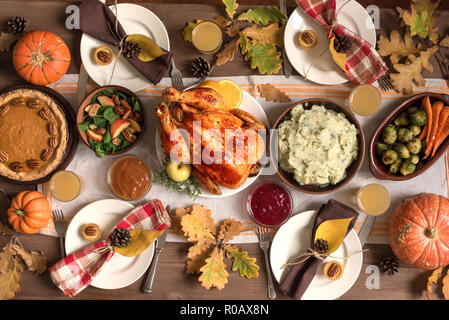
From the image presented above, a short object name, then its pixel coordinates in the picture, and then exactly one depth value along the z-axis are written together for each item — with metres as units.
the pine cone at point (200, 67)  2.64
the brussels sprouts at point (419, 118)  2.56
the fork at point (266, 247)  2.66
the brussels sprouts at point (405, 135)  2.57
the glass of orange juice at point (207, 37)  2.65
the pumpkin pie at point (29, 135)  2.56
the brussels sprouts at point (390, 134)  2.60
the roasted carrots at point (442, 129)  2.54
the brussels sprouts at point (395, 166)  2.59
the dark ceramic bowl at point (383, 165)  2.53
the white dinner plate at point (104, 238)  2.62
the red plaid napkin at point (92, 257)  2.59
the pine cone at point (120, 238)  2.57
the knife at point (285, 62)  2.72
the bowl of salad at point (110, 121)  2.55
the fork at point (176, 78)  2.70
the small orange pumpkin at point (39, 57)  2.57
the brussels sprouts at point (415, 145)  2.56
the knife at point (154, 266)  2.64
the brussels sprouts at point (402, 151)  2.56
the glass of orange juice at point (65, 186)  2.57
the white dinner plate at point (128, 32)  2.65
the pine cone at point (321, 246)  2.60
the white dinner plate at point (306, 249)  2.63
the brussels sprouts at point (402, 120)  2.63
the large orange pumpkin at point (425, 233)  2.54
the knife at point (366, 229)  2.70
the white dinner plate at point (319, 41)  2.67
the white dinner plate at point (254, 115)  2.62
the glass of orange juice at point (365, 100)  2.64
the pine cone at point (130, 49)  2.61
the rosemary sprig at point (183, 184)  2.63
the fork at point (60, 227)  2.68
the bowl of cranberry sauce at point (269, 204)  2.63
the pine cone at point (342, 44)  2.62
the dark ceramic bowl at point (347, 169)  2.56
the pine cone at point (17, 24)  2.65
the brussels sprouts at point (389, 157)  2.56
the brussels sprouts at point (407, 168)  2.56
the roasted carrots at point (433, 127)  2.54
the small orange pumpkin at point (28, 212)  2.55
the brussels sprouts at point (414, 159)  2.56
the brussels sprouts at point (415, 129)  2.58
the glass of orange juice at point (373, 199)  2.62
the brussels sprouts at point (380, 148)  2.61
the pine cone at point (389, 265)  2.65
